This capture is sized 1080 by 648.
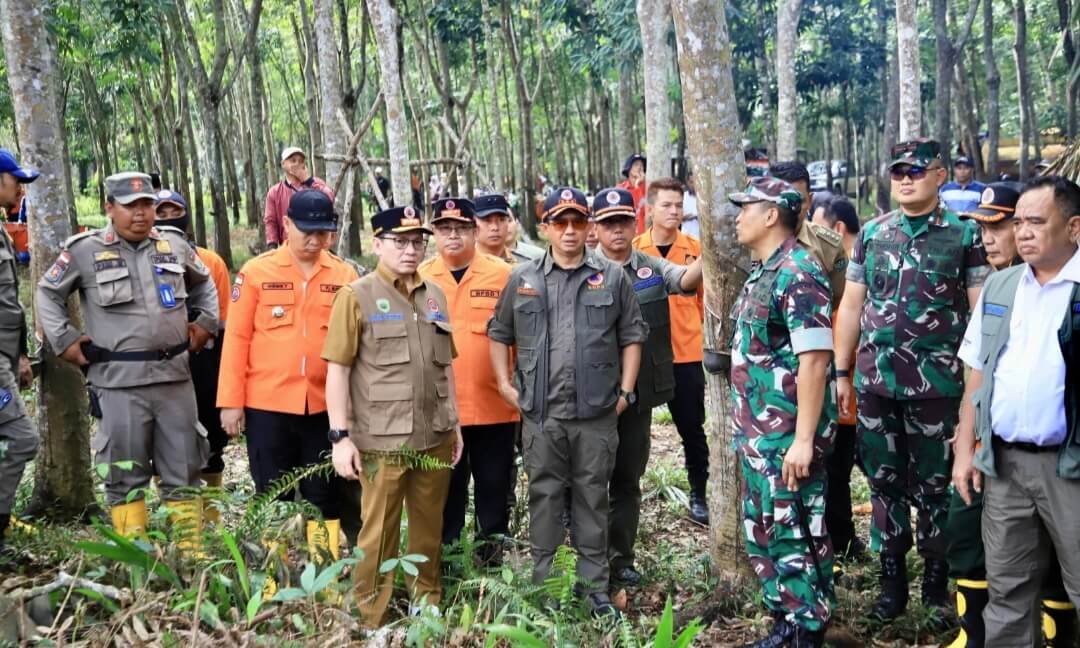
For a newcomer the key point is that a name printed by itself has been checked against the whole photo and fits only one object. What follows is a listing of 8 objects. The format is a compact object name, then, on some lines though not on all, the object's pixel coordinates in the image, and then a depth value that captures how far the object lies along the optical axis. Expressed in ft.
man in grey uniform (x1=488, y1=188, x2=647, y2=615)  14.40
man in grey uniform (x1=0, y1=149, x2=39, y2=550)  13.83
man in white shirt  10.67
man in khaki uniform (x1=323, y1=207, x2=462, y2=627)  13.64
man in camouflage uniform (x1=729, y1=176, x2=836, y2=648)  12.15
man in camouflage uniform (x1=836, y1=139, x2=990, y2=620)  13.88
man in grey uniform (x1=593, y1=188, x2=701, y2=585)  16.15
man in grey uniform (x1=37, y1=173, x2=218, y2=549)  15.06
